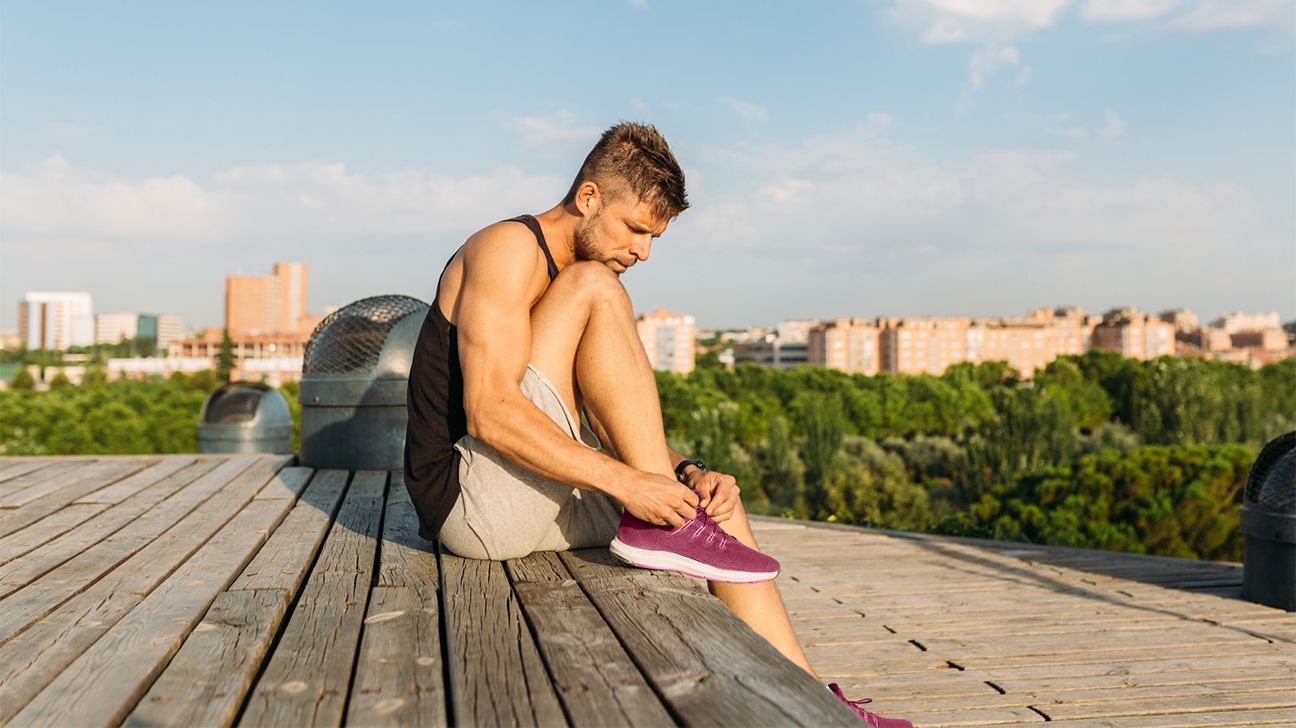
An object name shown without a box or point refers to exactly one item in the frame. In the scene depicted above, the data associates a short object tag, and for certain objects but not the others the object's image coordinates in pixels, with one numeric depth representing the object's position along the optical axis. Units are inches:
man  87.7
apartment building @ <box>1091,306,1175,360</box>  4362.7
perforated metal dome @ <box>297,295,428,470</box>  203.2
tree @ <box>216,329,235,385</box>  3115.2
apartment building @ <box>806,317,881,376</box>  4345.5
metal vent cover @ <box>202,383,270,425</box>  304.8
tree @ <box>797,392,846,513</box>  1502.2
